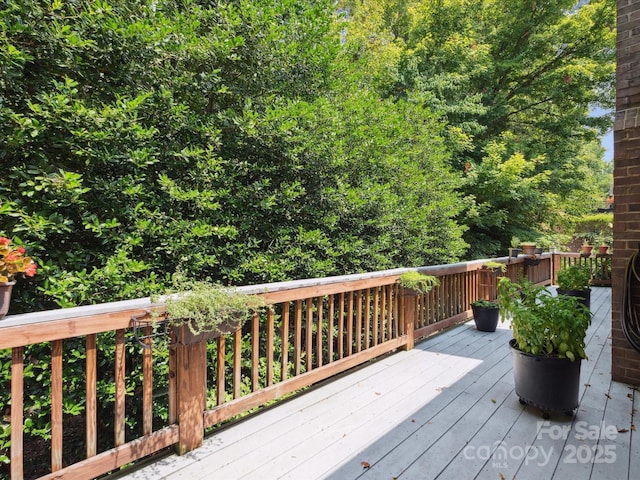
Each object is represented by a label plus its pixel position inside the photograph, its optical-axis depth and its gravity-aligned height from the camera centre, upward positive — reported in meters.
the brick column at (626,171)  2.80 +0.56
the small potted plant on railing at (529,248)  6.77 -0.21
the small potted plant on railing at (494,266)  5.09 -0.44
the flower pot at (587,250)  8.28 -0.31
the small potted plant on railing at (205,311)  1.82 -0.41
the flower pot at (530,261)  6.81 -0.47
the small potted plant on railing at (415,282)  3.53 -0.47
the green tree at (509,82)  8.56 +4.26
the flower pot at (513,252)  6.22 -0.26
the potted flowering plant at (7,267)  1.39 -0.13
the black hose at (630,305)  2.76 -0.55
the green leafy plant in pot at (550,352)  2.24 -0.77
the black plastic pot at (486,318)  4.45 -1.06
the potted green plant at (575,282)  4.85 -0.63
